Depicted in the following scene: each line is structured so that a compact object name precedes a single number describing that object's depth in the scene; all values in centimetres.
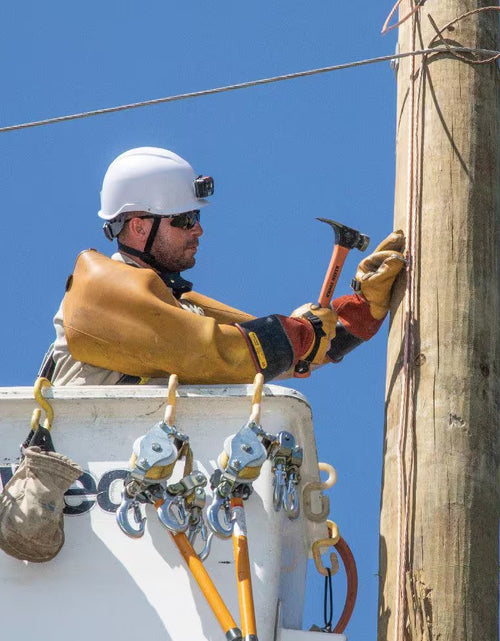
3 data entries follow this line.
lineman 1433
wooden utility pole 1283
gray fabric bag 1265
